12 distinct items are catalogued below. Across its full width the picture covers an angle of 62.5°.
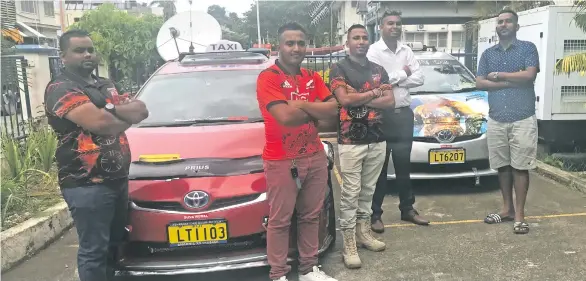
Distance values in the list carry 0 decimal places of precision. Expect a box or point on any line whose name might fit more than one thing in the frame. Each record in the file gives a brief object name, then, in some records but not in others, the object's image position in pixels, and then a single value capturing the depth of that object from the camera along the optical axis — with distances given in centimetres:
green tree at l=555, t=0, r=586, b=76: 495
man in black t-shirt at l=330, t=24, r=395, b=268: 359
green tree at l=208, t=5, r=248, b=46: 4395
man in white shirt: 414
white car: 509
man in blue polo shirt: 416
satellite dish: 843
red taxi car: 310
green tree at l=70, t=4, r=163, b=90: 1611
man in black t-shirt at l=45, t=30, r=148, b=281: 266
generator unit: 614
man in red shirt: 303
